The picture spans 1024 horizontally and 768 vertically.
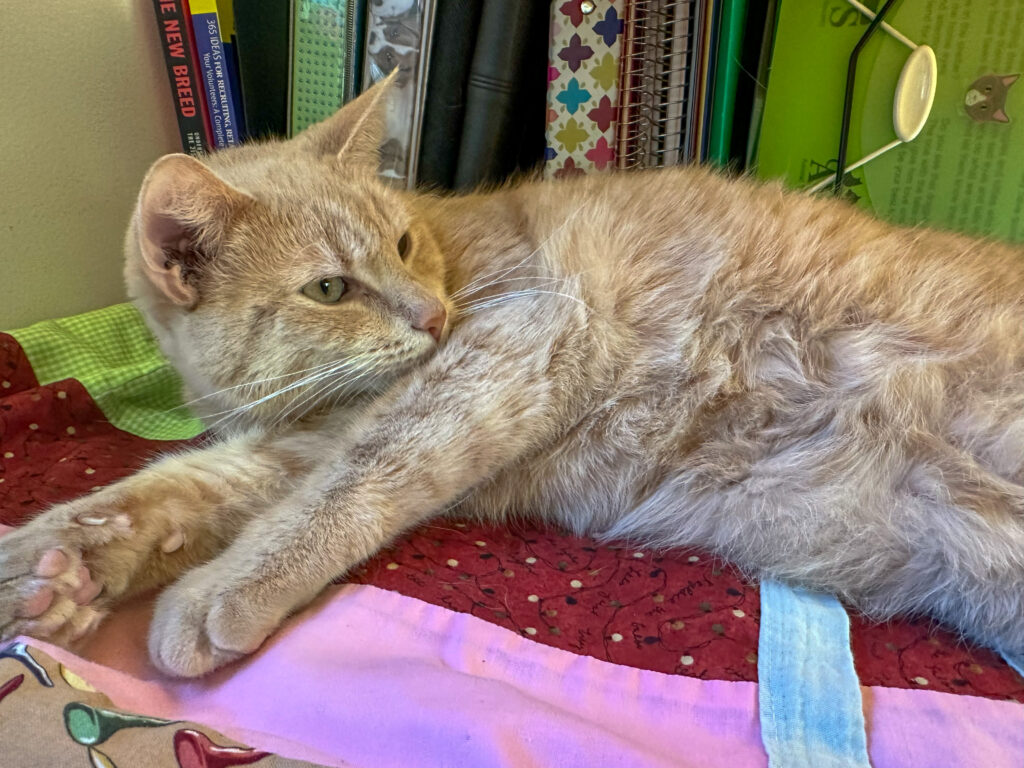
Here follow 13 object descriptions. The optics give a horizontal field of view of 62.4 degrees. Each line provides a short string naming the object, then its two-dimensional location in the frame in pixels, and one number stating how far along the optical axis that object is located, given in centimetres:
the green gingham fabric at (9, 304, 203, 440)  50
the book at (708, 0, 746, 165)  52
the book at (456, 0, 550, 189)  55
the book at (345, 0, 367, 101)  56
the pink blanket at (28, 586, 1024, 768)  26
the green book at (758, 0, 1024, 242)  48
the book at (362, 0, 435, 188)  55
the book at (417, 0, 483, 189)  55
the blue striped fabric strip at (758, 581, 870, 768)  26
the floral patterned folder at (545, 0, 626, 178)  54
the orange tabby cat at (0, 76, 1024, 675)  32
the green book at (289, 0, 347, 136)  56
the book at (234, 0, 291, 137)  59
